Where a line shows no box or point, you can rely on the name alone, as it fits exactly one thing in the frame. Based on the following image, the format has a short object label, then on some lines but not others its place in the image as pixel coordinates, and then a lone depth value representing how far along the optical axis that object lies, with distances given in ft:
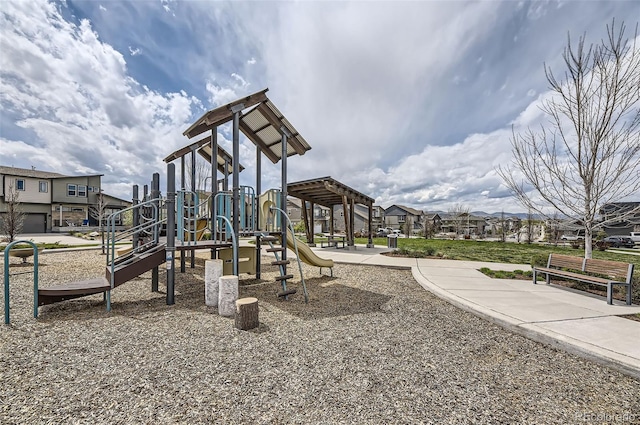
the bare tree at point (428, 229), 105.02
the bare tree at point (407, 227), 111.34
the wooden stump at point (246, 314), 12.35
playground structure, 15.90
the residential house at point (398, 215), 210.38
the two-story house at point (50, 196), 87.81
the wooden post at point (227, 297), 14.35
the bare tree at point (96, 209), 94.22
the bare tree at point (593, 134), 20.02
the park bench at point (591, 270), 15.98
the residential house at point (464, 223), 129.74
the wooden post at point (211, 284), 15.96
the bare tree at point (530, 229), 82.91
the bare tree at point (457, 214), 125.84
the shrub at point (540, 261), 22.77
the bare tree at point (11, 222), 43.21
